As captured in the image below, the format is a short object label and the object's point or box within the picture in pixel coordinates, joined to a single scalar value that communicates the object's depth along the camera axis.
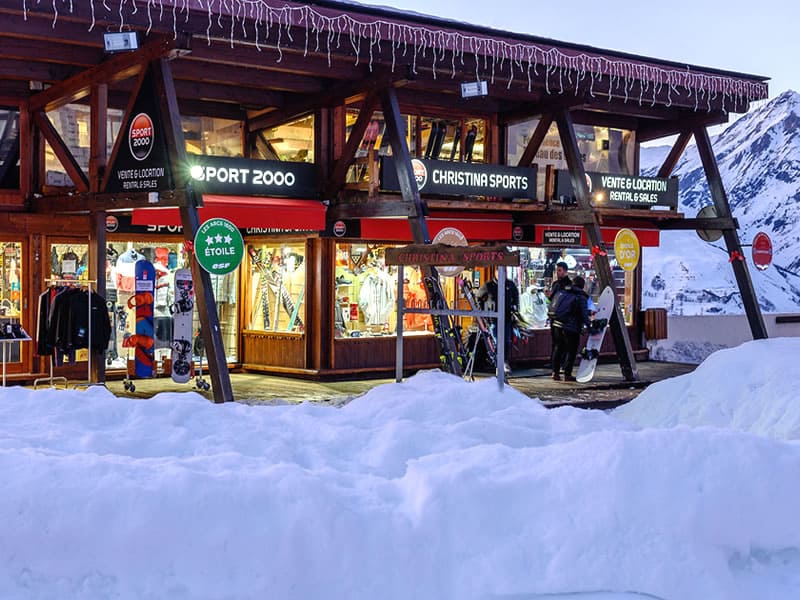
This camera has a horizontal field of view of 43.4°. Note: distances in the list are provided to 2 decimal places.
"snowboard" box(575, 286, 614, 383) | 14.52
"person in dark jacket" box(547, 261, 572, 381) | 14.92
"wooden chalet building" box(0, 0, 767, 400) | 11.26
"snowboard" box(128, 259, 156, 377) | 13.03
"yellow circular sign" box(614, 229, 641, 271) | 14.73
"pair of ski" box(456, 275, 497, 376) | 15.48
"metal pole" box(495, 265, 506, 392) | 8.52
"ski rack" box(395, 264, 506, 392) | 8.59
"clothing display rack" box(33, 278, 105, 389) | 11.73
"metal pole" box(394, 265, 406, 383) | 9.45
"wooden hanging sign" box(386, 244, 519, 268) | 8.91
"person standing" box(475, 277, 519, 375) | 15.88
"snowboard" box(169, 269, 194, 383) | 12.84
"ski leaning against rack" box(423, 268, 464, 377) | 12.03
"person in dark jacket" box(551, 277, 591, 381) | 14.64
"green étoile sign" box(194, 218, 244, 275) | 10.22
